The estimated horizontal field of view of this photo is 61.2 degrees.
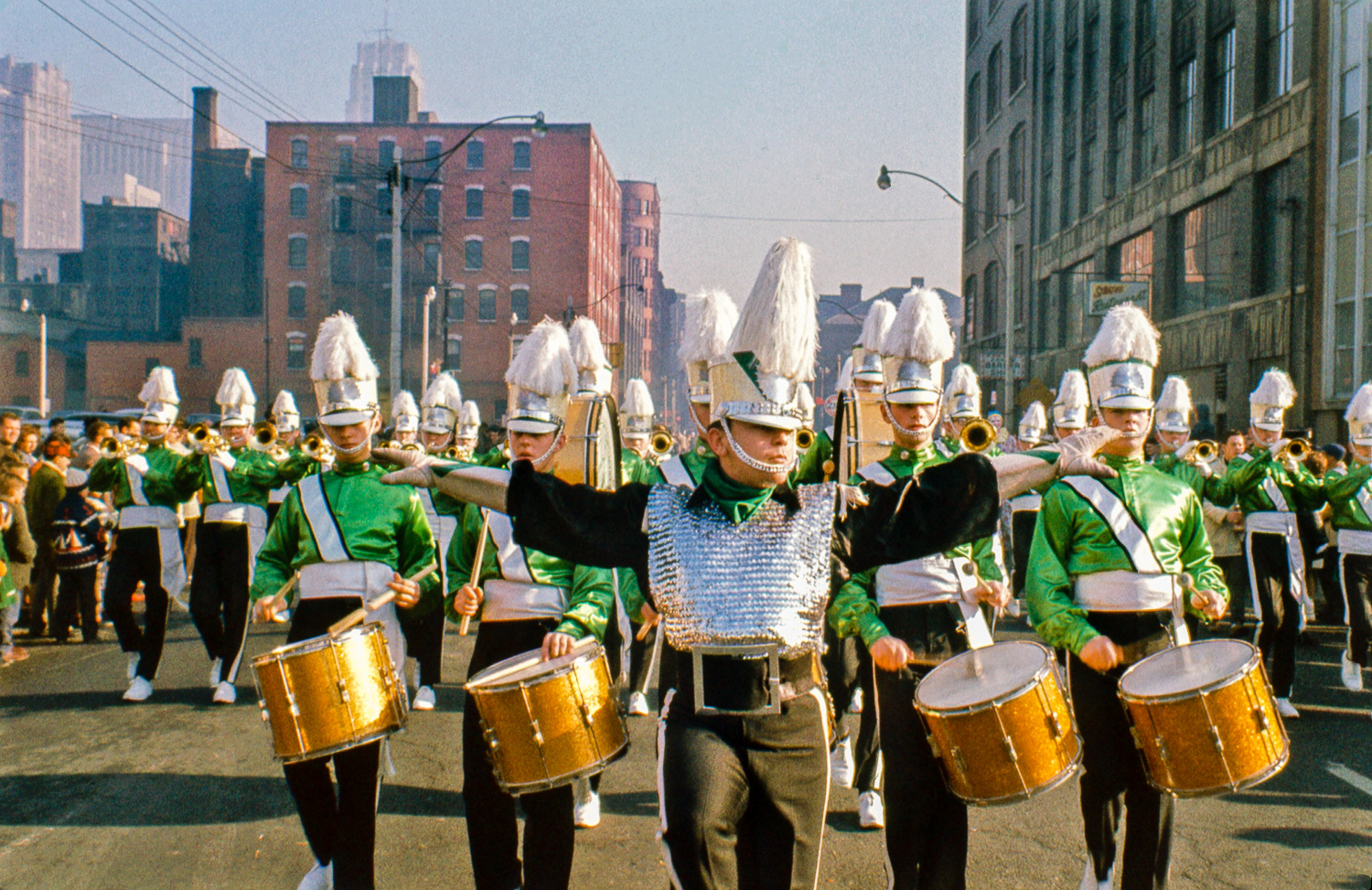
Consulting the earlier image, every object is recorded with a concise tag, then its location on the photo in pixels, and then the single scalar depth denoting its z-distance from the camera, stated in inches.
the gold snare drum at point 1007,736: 148.9
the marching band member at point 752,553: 123.0
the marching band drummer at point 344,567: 182.4
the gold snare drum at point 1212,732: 150.1
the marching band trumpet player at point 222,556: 344.2
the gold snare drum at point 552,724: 147.7
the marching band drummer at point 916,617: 169.3
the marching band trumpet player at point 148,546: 346.6
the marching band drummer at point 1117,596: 171.0
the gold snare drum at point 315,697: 166.9
